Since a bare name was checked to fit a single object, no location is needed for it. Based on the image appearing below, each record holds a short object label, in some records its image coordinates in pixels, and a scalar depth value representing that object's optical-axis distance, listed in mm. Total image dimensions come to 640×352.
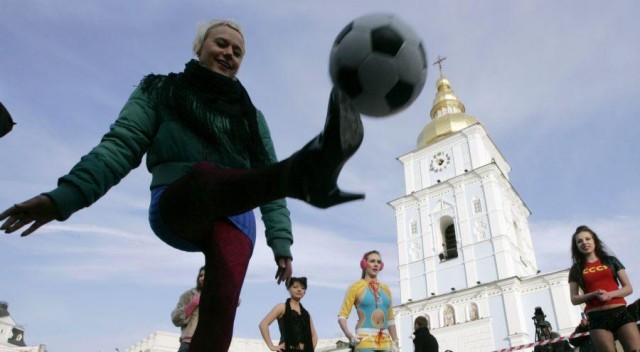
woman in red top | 4188
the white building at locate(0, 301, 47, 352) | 47716
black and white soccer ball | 1621
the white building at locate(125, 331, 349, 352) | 39750
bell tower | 28547
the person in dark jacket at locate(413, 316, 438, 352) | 7270
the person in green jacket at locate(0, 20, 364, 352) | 1383
